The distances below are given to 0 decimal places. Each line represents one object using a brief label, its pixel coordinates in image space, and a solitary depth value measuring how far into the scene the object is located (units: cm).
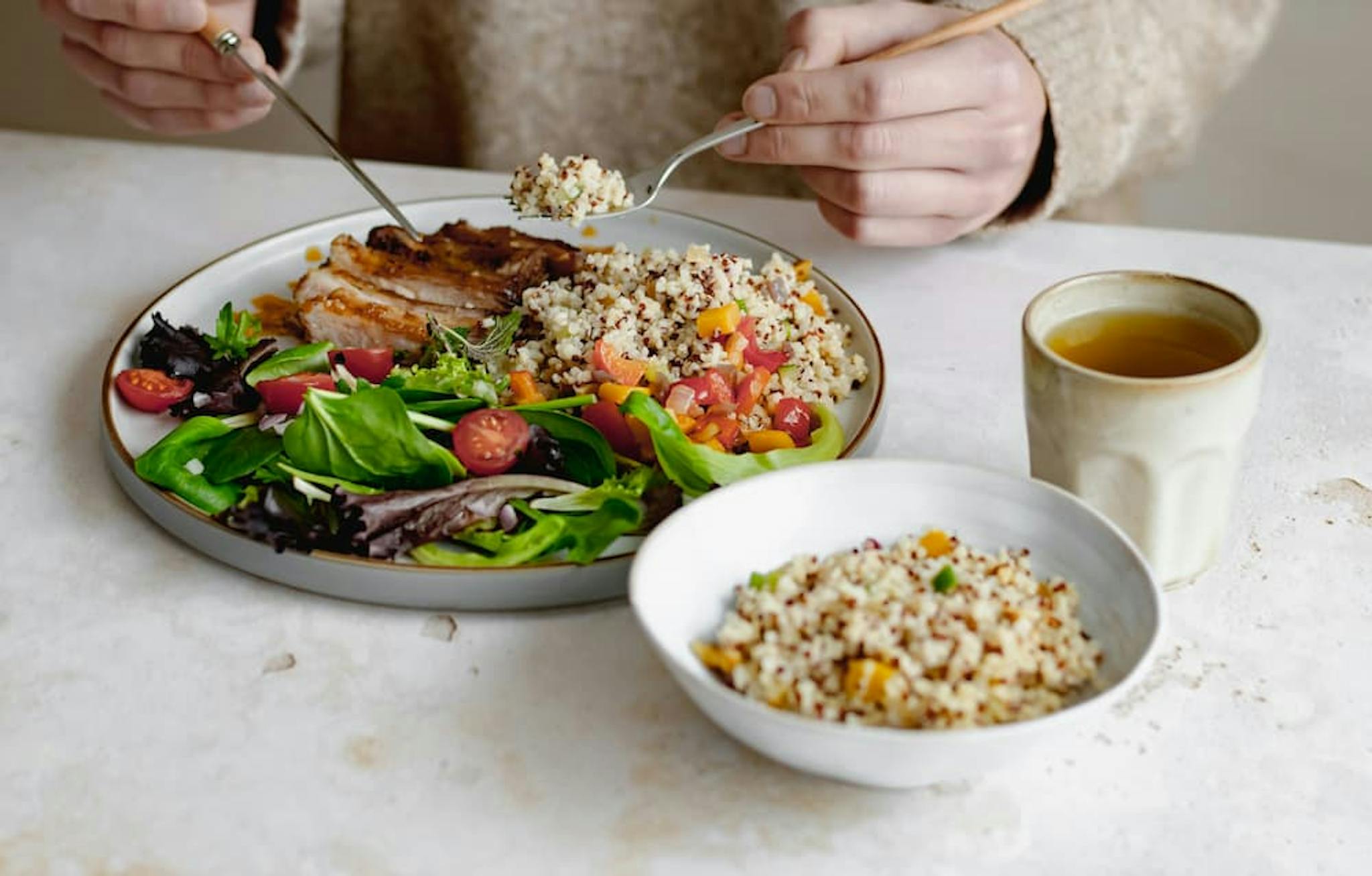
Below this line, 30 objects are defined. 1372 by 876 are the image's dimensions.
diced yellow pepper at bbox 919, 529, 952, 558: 121
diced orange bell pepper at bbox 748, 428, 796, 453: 146
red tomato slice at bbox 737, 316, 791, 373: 156
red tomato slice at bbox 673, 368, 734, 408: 149
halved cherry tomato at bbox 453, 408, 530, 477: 140
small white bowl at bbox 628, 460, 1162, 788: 101
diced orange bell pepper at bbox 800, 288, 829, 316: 169
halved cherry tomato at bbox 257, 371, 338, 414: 152
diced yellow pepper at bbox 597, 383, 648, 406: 148
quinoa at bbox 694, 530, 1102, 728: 105
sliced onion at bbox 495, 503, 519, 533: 134
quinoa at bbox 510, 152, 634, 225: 171
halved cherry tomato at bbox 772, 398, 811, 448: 150
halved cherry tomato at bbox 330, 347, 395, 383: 161
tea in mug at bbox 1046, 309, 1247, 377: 133
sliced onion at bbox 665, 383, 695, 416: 148
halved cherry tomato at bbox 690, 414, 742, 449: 146
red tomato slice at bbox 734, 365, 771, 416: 150
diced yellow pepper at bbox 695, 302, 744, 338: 154
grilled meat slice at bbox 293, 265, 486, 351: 168
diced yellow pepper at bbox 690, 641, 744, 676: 110
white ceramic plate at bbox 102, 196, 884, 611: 129
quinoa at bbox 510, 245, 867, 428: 155
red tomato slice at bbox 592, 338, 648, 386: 152
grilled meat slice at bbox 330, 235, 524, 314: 175
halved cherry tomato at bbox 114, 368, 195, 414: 155
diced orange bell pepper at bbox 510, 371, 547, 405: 153
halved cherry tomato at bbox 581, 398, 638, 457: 147
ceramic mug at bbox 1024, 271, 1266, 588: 121
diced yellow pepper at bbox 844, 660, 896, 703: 104
